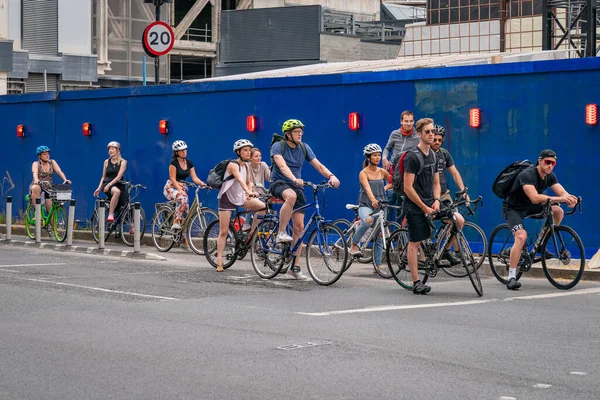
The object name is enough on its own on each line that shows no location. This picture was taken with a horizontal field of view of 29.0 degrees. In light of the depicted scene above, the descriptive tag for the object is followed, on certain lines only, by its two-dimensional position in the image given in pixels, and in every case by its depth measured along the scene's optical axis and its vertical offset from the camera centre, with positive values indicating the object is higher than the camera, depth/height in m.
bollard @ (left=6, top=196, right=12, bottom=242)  20.78 -0.27
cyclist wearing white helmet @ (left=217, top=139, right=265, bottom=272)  15.45 +0.18
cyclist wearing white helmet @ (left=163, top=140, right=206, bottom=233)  18.92 +0.43
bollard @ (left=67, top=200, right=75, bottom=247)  19.47 -0.28
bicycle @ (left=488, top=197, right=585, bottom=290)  13.29 -0.54
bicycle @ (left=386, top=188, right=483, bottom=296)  12.78 -0.50
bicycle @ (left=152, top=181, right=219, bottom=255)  18.39 -0.32
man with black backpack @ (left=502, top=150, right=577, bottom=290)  13.16 +0.10
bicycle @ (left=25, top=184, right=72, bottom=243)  21.00 -0.18
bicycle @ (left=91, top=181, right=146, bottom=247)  20.23 -0.31
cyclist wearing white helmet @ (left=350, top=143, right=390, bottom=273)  14.88 +0.22
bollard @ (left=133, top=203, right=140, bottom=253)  18.02 -0.35
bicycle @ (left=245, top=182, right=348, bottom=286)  13.70 -0.53
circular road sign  23.31 +3.38
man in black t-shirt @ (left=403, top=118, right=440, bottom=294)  12.88 +0.17
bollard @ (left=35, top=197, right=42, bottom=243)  20.56 -0.28
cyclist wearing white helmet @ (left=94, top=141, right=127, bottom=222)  20.33 +0.46
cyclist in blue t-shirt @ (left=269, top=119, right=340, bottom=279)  14.27 +0.37
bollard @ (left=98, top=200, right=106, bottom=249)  18.64 -0.29
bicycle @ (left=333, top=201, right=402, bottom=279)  14.43 -0.31
